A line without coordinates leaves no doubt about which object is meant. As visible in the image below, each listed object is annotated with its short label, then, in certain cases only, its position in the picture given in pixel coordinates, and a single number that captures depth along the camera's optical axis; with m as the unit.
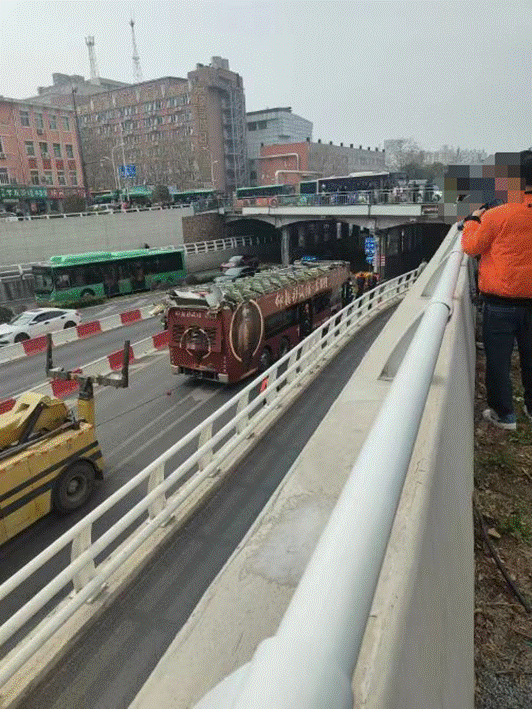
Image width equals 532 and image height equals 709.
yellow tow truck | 6.92
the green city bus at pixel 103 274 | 28.73
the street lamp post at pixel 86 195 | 53.62
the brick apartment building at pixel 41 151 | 65.12
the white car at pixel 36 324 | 20.84
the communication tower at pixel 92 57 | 139.62
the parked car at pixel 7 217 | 36.72
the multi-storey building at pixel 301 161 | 90.88
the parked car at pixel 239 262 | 44.55
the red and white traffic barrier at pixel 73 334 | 18.28
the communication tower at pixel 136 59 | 141.50
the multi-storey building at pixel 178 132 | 95.12
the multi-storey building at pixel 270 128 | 111.88
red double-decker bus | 12.98
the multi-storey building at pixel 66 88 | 120.34
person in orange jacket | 4.03
